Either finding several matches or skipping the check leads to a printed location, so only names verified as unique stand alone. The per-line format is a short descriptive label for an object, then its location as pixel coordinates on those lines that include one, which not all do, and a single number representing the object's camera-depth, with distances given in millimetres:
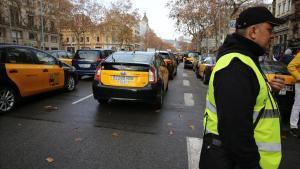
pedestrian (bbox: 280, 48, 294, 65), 7323
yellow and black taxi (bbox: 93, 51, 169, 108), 5469
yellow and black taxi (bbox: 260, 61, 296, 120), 5065
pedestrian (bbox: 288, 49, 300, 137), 4234
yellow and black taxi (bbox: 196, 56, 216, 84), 10807
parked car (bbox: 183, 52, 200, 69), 23161
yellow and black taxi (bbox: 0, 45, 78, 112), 5074
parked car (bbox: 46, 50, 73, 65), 12219
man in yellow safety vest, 1309
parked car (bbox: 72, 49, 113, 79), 10968
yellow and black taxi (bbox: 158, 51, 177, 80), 12675
